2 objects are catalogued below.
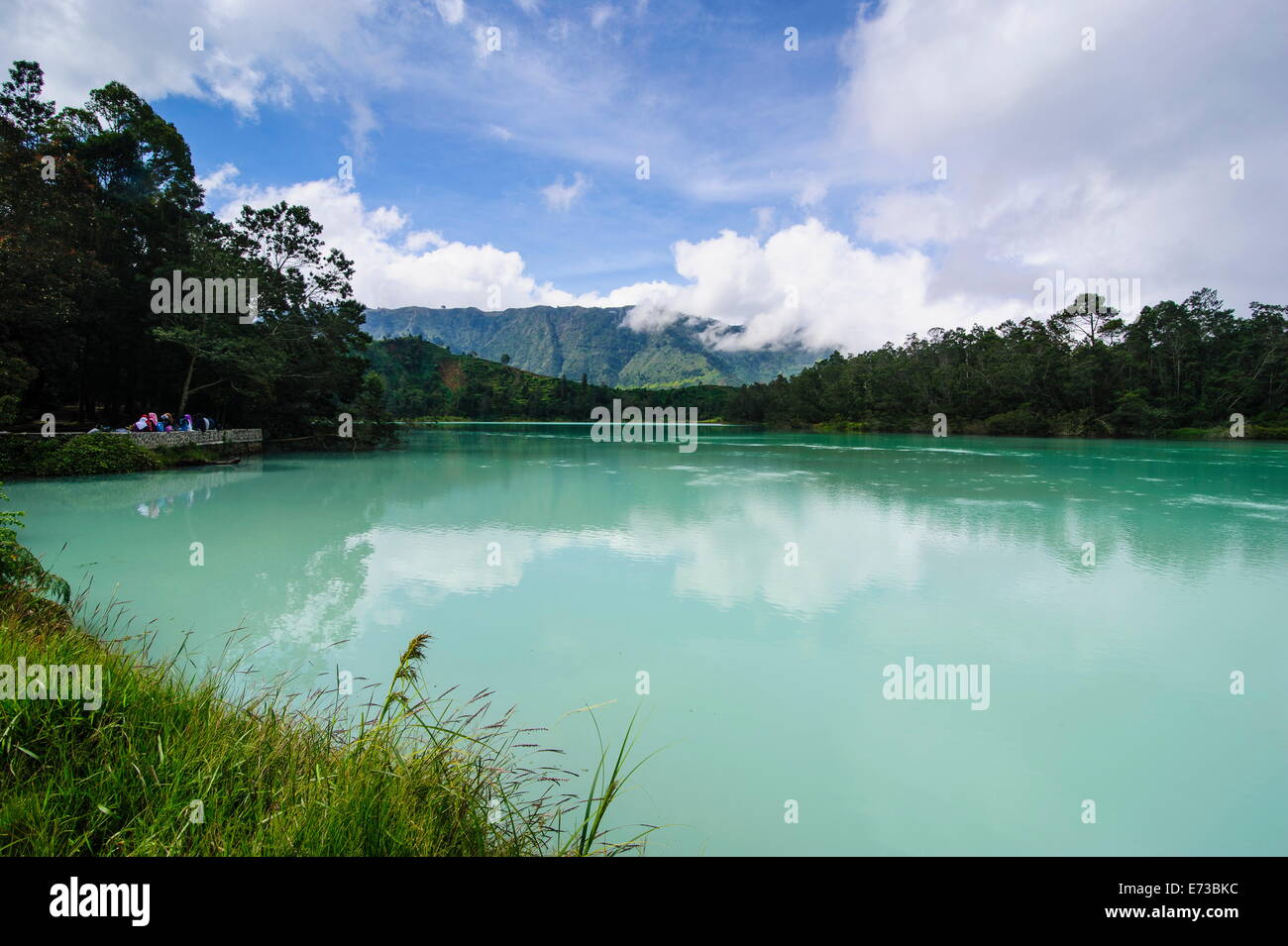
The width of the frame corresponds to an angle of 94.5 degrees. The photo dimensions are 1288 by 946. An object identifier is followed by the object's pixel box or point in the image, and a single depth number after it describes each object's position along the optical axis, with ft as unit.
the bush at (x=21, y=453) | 53.93
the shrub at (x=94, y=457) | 56.44
